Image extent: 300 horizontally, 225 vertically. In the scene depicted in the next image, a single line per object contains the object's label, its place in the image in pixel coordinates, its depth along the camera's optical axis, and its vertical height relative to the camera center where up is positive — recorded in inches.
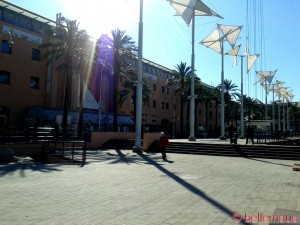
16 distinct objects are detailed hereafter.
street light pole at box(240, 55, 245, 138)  1514.3 +246.6
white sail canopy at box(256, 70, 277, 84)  2001.0 +421.9
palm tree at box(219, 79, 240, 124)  2264.7 +358.2
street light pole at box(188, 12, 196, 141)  1050.1 +136.4
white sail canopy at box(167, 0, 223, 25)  1043.0 +473.9
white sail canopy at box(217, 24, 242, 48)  1330.3 +495.2
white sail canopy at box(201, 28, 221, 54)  1370.7 +453.8
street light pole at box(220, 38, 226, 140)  1314.7 +164.6
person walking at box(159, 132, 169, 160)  607.0 -29.1
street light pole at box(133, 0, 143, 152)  746.0 +87.6
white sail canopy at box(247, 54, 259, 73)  1685.9 +444.9
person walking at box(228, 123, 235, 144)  918.3 +1.7
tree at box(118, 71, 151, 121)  1603.5 +230.5
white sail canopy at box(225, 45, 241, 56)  1503.2 +444.4
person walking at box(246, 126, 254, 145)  870.8 -0.1
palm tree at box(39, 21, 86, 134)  1046.0 +319.5
